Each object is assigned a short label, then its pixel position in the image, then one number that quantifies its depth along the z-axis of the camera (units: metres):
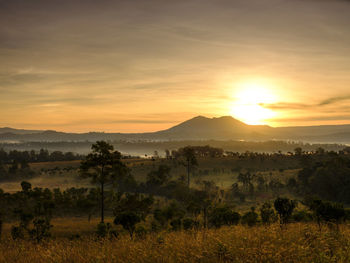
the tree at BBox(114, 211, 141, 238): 28.77
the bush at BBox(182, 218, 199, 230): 37.40
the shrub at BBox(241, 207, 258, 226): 37.07
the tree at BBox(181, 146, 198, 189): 98.00
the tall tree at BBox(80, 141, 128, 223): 49.31
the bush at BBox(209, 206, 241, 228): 37.16
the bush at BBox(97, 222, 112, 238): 37.50
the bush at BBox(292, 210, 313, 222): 35.69
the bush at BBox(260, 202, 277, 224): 29.71
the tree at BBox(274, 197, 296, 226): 21.50
